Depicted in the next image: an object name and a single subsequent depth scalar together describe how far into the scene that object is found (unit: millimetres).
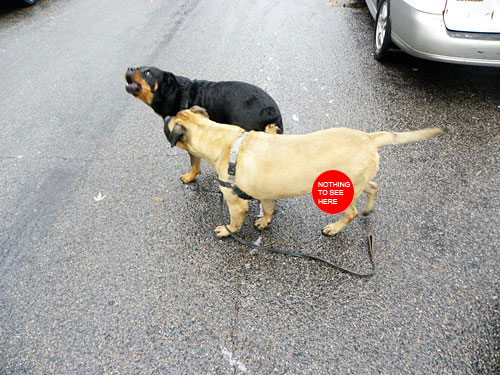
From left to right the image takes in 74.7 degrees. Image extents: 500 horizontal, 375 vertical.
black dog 3217
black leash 2785
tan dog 2457
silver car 3801
